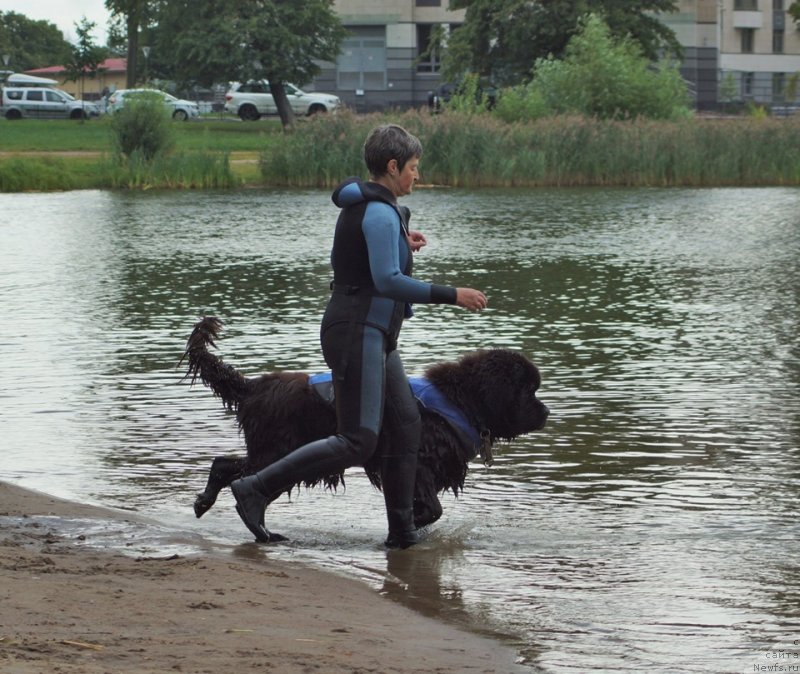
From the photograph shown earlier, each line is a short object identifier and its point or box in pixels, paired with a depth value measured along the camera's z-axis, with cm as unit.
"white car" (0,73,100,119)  6906
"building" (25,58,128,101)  9844
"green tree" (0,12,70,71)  11431
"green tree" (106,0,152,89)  6431
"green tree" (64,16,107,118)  6894
